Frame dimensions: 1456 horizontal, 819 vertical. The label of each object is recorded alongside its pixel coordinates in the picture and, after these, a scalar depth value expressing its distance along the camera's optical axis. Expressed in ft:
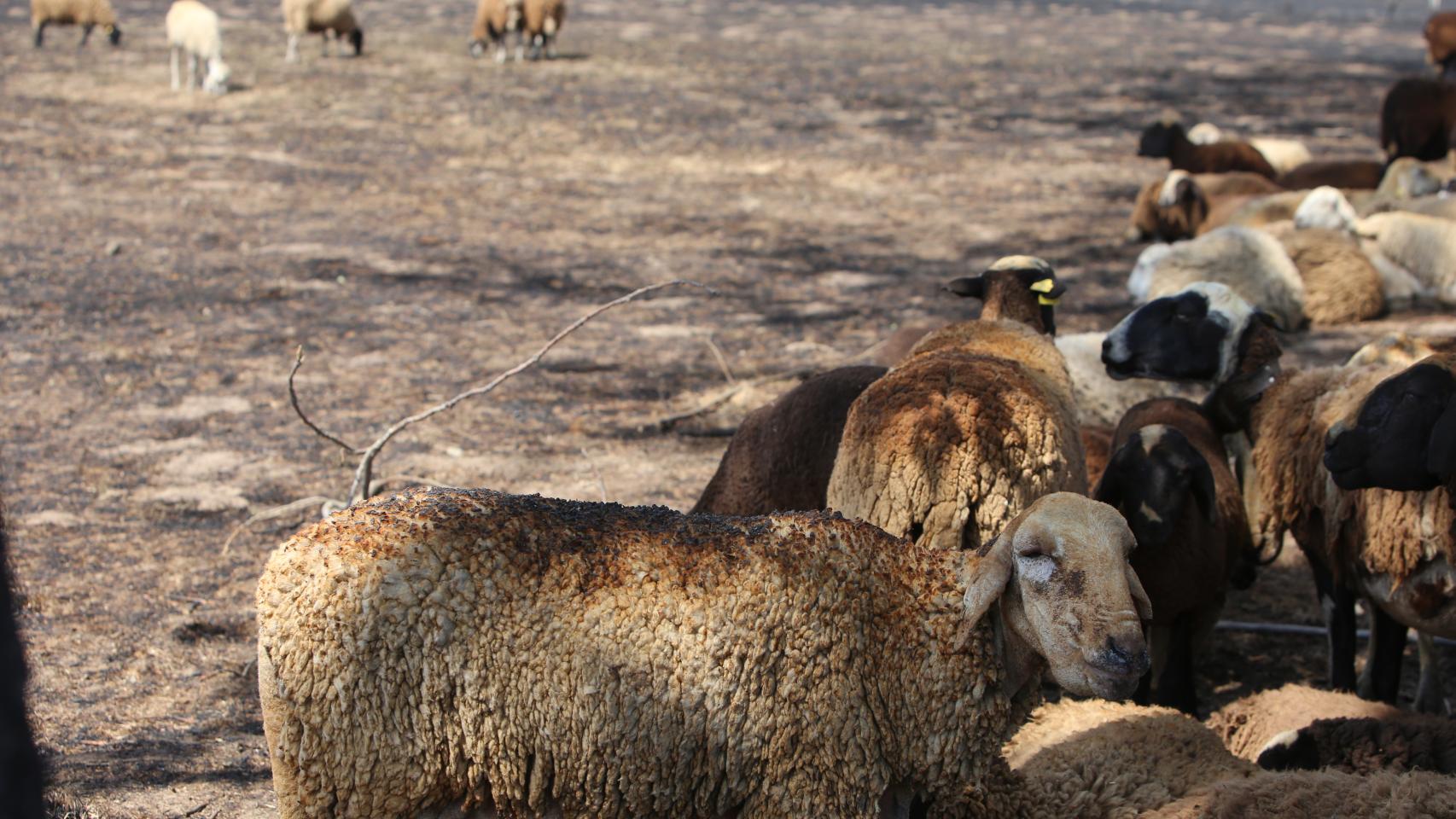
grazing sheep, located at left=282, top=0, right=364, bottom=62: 78.02
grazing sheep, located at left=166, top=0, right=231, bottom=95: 67.36
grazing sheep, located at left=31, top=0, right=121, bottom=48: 79.15
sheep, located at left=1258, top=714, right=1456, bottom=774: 15.85
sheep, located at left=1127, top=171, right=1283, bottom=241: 44.93
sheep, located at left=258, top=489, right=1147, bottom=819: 11.86
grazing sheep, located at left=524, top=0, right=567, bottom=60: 79.56
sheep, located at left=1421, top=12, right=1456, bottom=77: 69.26
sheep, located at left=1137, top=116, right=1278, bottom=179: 53.26
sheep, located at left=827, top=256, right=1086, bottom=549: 16.83
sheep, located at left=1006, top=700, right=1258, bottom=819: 15.29
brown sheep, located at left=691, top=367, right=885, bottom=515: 19.81
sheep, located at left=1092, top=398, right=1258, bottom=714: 18.65
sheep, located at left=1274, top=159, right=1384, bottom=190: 49.06
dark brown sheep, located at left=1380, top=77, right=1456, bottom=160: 53.83
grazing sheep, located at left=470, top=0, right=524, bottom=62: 79.30
